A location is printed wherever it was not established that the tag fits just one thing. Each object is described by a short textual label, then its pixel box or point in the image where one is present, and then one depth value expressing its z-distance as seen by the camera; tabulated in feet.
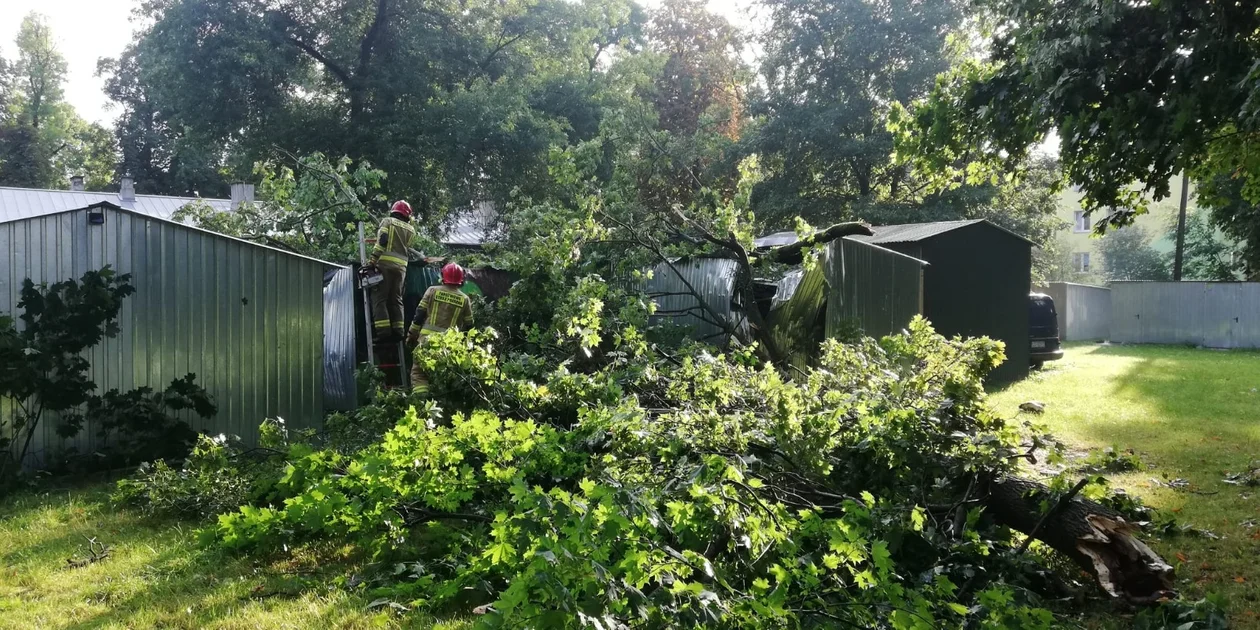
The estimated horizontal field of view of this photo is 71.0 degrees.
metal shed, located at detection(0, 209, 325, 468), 24.34
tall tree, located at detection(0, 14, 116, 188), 133.59
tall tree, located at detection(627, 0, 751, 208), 105.09
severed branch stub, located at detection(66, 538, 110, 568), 16.61
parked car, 52.85
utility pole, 92.02
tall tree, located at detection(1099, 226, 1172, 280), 150.99
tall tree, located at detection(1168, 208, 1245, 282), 98.36
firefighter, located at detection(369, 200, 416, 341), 31.04
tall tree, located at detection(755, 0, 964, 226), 87.35
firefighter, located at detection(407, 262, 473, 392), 28.14
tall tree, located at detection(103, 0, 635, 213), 70.23
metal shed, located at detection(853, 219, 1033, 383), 43.19
